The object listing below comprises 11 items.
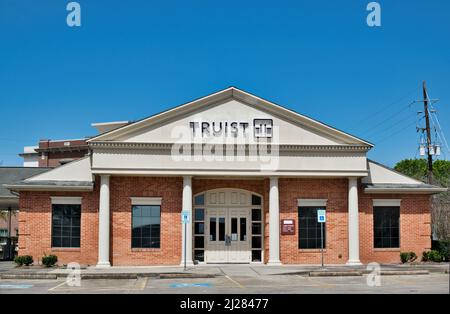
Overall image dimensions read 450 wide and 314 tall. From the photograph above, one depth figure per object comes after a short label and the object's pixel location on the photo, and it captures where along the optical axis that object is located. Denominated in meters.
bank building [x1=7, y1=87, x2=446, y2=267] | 27.95
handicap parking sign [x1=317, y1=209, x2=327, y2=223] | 26.42
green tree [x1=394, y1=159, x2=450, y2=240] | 39.22
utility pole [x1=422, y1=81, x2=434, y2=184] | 39.84
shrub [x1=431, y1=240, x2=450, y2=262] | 30.34
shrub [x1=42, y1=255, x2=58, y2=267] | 27.62
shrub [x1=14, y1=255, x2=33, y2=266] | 27.75
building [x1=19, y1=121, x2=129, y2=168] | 75.31
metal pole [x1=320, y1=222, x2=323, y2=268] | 27.70
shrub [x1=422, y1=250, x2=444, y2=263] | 29.34
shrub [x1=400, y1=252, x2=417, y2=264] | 29.28
